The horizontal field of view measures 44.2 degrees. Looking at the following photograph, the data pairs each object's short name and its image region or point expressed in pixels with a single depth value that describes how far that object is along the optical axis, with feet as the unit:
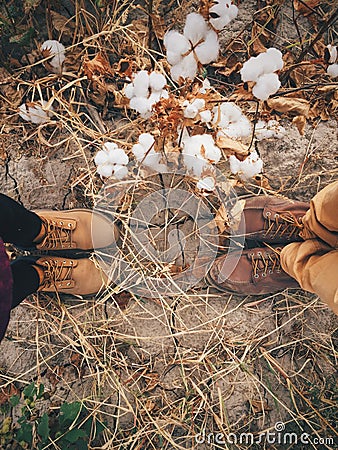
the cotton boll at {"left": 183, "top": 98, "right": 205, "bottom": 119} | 3.92
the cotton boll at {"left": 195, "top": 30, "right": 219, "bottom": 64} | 3.45
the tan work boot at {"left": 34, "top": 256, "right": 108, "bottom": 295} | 4.88
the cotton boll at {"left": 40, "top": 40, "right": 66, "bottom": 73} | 4.98
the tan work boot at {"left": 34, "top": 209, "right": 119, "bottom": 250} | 4.82
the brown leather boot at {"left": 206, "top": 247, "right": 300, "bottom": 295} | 4.99
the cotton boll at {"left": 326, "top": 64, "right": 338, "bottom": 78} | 3.87
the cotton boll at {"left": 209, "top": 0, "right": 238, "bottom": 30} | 3.39
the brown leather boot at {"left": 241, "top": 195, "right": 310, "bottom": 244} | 4.83
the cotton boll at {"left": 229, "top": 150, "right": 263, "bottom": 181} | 4.46
